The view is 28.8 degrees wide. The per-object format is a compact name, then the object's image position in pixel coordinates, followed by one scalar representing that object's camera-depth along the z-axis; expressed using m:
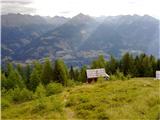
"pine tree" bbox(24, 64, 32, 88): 127.31
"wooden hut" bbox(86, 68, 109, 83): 97.94
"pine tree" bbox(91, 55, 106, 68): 118.75
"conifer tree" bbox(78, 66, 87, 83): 114.22
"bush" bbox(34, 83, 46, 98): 59.37
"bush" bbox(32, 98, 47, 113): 37.14
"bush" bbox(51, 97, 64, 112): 36.62
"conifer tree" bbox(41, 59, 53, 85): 105.44
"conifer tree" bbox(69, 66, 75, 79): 131.15
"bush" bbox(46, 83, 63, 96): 60.91
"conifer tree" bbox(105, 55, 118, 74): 122.00
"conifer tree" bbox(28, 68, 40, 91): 109.25
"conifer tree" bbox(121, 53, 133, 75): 118.09
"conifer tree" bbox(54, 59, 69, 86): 104.19
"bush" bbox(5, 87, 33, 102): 61.51
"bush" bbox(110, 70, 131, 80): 85.46
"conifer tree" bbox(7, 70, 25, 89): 106.12
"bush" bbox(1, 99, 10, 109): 45.39
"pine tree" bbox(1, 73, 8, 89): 102.19
